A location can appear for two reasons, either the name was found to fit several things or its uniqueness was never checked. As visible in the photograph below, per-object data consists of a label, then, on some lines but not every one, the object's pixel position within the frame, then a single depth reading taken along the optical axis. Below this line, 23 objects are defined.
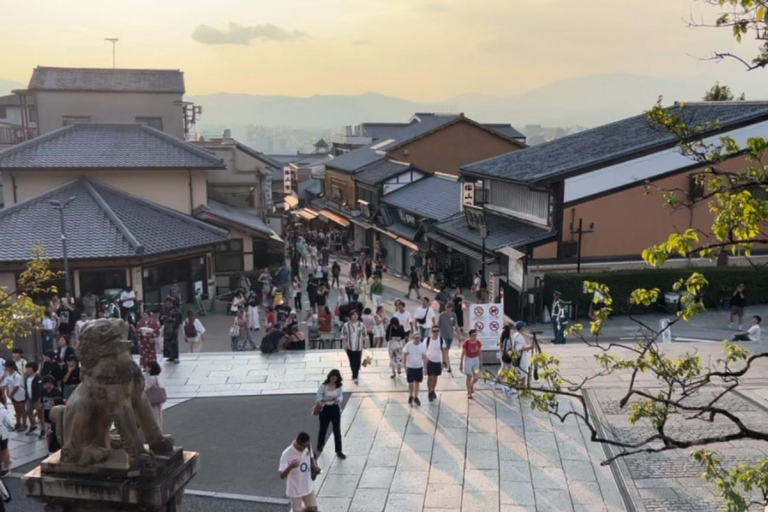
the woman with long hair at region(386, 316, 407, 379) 15.64
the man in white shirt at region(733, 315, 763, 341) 17.84
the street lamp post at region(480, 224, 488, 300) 24.84
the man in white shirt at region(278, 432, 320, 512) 8.83
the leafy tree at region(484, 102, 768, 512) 5.29
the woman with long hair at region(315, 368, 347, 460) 11.12
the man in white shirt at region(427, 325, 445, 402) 14.02
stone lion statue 6.61
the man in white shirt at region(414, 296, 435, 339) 18.25
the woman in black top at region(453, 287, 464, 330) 20.94
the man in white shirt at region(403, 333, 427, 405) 13.77
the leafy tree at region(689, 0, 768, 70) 5.71
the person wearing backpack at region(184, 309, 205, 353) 18.81
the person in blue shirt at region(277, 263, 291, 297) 30.22
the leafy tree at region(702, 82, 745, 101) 44.81
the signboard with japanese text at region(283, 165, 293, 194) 43.97
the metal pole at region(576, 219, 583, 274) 23.49
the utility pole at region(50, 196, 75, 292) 21.25
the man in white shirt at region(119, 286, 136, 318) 22.69
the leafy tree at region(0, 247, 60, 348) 12.92
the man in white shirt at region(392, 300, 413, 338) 17.59
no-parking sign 16.62
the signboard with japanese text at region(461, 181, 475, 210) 30.12
